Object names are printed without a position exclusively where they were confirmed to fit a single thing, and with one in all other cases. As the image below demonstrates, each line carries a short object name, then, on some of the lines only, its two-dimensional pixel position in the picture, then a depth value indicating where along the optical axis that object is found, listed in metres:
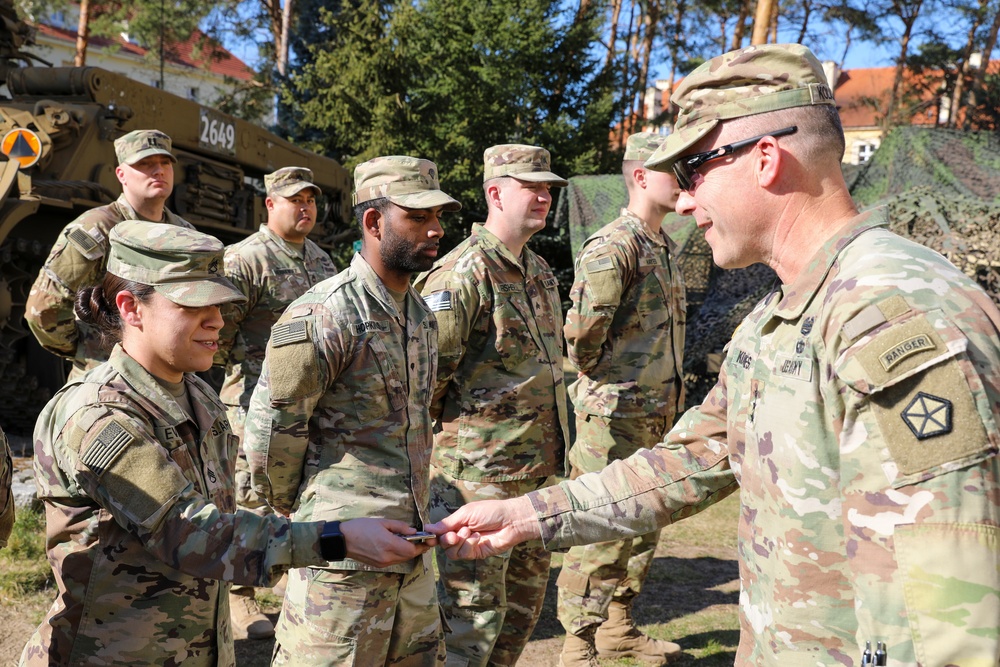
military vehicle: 8.14
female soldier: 2.42
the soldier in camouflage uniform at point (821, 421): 1.51
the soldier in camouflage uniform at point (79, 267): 5.46
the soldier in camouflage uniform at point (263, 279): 5.84
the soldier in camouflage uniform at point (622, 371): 4.75
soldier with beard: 3.06
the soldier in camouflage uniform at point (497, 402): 4.18
